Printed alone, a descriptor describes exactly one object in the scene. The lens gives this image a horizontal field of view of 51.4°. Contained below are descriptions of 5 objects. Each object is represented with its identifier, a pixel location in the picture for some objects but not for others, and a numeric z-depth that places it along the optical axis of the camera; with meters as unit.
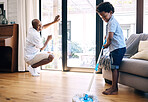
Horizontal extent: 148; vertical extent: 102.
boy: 1.95
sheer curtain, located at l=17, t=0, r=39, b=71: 3.38
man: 3.04
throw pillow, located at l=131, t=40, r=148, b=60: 2.09
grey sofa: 1.80
